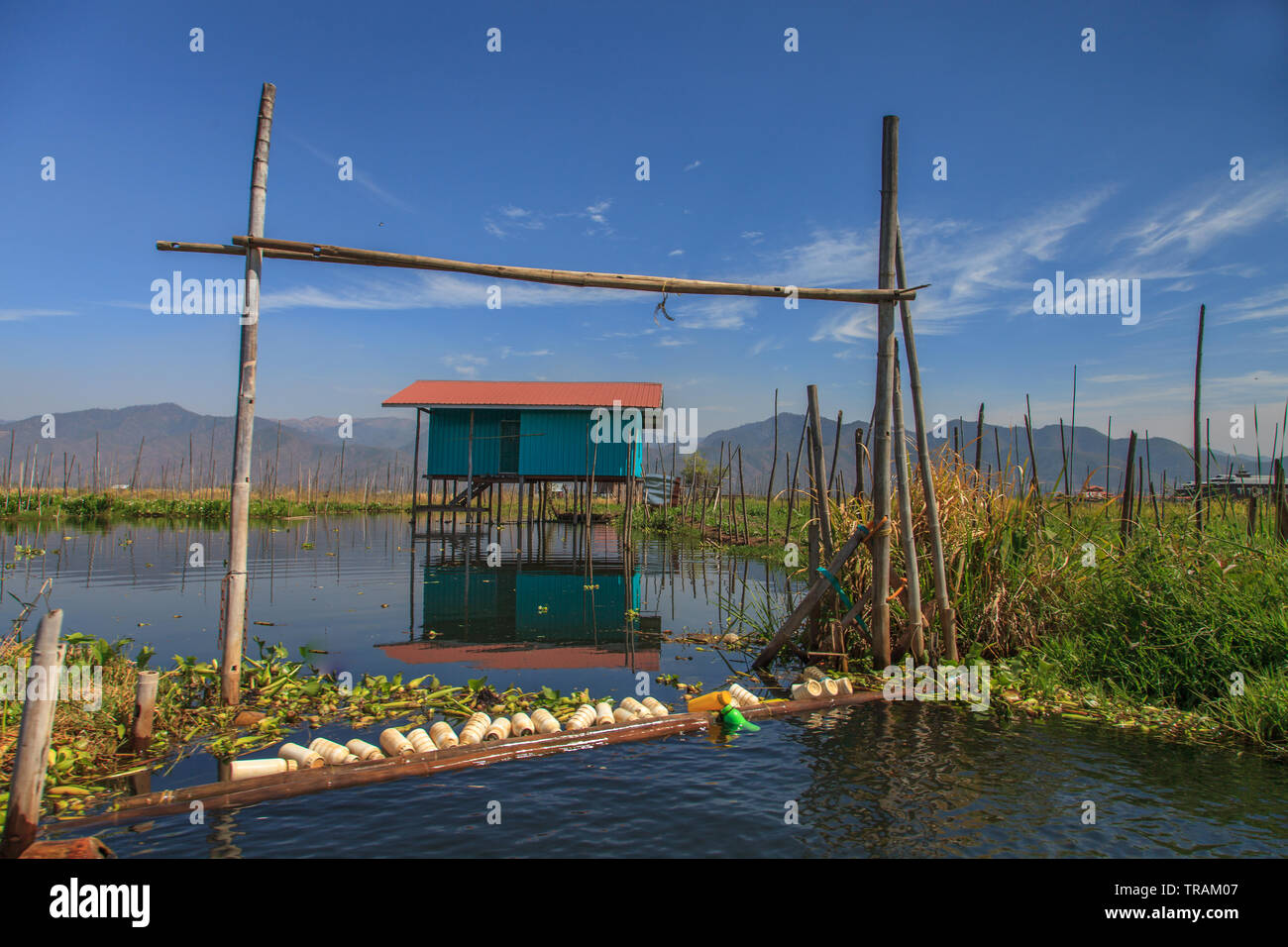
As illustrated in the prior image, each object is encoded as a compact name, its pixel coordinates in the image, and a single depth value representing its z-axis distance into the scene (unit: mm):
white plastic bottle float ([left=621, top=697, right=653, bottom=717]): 6370
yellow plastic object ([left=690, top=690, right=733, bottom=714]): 6336
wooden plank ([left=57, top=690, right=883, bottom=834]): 4215
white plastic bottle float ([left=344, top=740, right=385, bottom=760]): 5227
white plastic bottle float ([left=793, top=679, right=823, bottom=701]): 6766
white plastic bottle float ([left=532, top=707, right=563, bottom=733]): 5867
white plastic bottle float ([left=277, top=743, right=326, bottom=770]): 5014
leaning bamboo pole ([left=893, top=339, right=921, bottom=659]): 7043
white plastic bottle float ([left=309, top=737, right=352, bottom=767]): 5074
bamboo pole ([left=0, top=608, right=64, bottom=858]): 3346
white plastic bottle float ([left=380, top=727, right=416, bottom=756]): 5391
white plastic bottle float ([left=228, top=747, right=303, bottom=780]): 4777
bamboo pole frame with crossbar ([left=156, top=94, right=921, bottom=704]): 6062
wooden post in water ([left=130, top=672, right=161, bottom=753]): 5211
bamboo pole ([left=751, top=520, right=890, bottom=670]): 7195
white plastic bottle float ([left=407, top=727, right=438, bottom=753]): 5375
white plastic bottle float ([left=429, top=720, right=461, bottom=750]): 5512
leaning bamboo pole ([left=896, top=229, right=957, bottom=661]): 7098
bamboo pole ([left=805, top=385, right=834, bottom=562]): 7715
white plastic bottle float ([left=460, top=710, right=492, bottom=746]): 5617
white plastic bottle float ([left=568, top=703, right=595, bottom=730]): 5995
